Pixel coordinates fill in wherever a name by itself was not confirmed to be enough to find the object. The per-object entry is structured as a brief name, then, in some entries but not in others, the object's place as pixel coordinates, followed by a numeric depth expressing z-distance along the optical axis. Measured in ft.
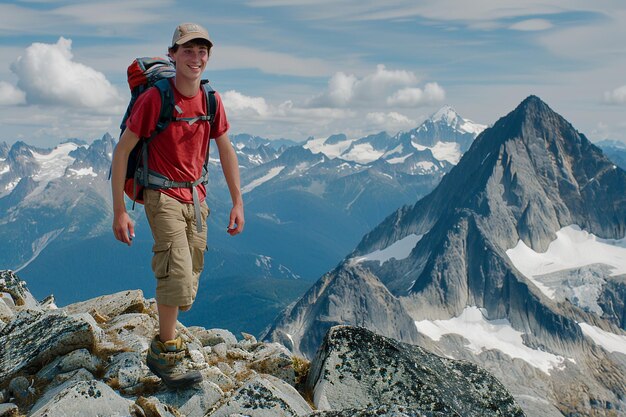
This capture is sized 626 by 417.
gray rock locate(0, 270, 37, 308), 59.26
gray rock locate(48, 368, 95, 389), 36.19
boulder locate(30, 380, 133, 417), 30.09
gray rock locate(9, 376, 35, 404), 35.17
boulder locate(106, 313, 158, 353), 43.06
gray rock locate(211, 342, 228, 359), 46.76
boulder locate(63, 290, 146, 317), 56.90
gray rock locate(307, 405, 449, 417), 27.48
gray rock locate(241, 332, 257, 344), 60.50
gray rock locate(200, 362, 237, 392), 37.96
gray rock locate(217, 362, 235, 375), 41.75
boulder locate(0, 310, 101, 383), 38.52
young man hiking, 34.55
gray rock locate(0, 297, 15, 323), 49.49
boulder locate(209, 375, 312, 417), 32.27
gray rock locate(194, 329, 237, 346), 54.08
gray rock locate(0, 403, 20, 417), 32.32
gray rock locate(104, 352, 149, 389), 37.27
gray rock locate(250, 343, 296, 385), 41.22
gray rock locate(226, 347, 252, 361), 46.65
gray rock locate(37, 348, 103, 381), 37.70
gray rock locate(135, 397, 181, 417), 31.58
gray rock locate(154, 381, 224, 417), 34.47
